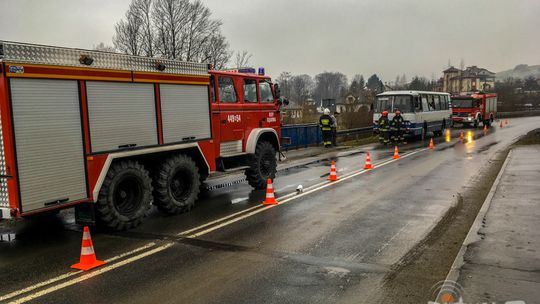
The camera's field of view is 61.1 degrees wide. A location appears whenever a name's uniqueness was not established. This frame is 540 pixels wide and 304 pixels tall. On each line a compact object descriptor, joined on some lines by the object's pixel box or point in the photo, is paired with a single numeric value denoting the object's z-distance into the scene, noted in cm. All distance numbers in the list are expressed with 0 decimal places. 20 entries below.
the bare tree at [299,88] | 11501
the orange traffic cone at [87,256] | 594
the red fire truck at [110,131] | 635
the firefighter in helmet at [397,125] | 2415
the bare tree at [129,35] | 4388
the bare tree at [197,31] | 4481
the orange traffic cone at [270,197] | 975
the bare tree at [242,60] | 5216
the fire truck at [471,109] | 3712
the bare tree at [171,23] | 4384
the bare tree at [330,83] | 16525
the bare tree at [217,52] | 4559
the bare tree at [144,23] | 4380
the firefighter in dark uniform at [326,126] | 2227
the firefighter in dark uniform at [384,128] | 2427
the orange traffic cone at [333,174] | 1269
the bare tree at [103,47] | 4564
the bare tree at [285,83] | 9759
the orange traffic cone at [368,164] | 1489
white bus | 2552
